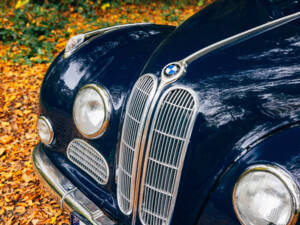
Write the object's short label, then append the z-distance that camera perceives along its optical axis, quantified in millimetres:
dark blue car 1528
